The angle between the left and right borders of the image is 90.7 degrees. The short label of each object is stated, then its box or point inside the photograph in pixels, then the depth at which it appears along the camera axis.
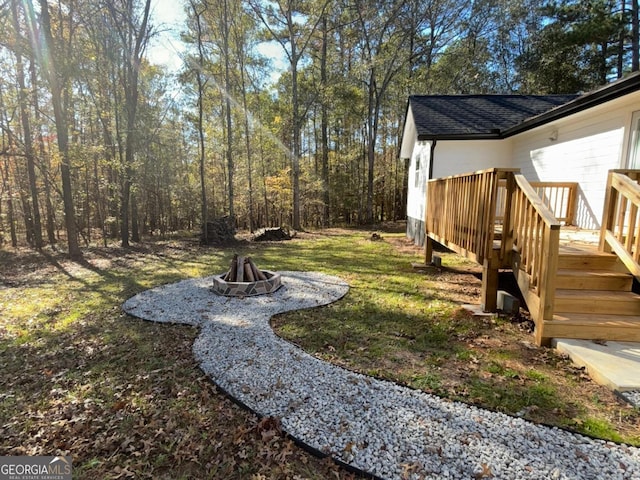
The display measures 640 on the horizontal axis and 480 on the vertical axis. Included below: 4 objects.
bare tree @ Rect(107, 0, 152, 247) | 10.35
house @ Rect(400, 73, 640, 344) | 3.46
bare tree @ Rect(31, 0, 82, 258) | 7.82
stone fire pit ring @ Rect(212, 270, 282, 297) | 5.57
